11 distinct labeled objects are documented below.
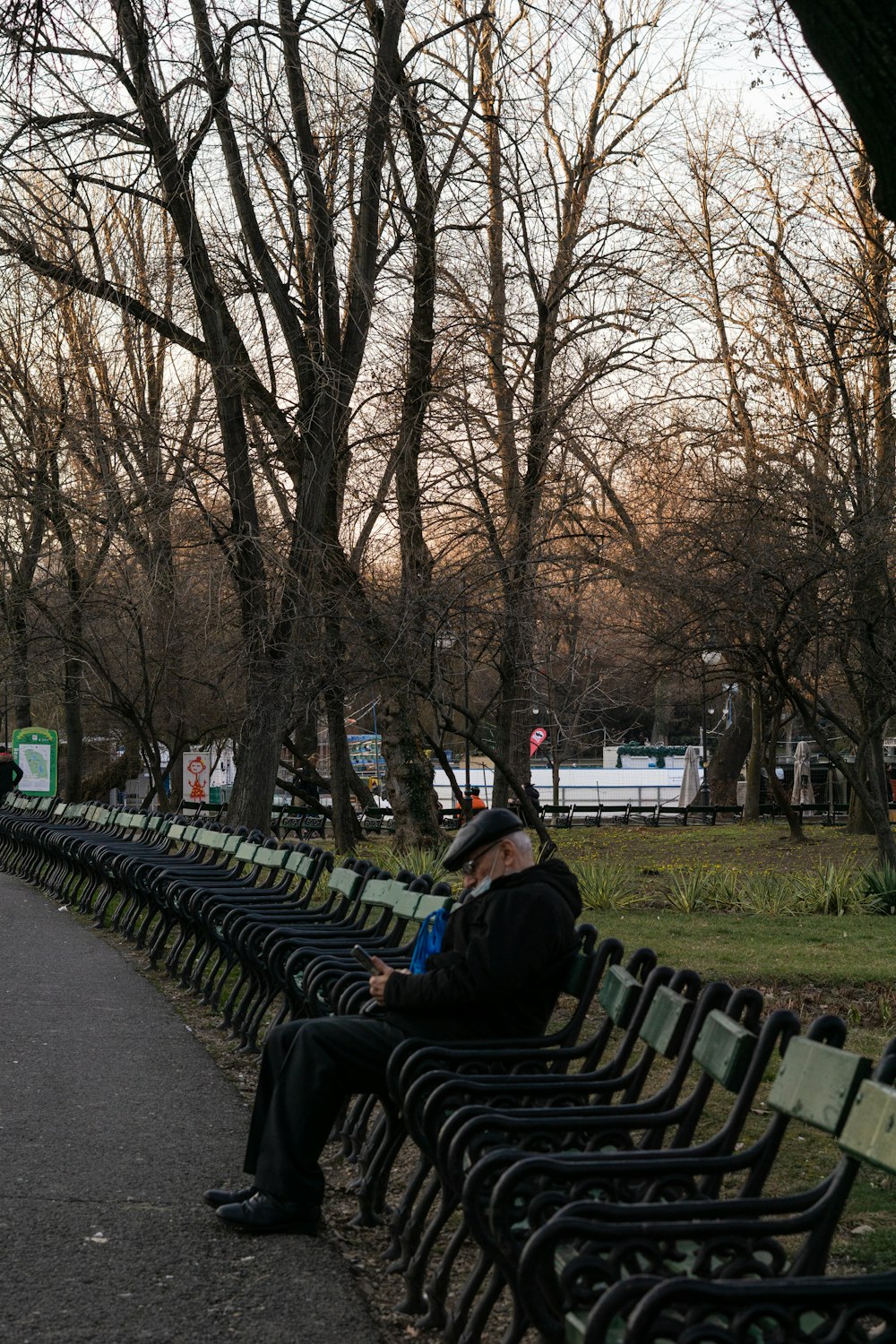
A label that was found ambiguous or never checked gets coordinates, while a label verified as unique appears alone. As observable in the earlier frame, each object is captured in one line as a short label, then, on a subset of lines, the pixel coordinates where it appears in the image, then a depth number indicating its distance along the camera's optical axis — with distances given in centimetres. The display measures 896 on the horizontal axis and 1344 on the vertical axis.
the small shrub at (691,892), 1407
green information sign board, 2645
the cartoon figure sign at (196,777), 2916
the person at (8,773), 2502
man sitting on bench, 475
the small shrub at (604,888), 1388
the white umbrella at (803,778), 3569
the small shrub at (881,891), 1402
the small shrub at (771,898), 1391
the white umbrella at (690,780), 3634
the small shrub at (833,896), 1405
